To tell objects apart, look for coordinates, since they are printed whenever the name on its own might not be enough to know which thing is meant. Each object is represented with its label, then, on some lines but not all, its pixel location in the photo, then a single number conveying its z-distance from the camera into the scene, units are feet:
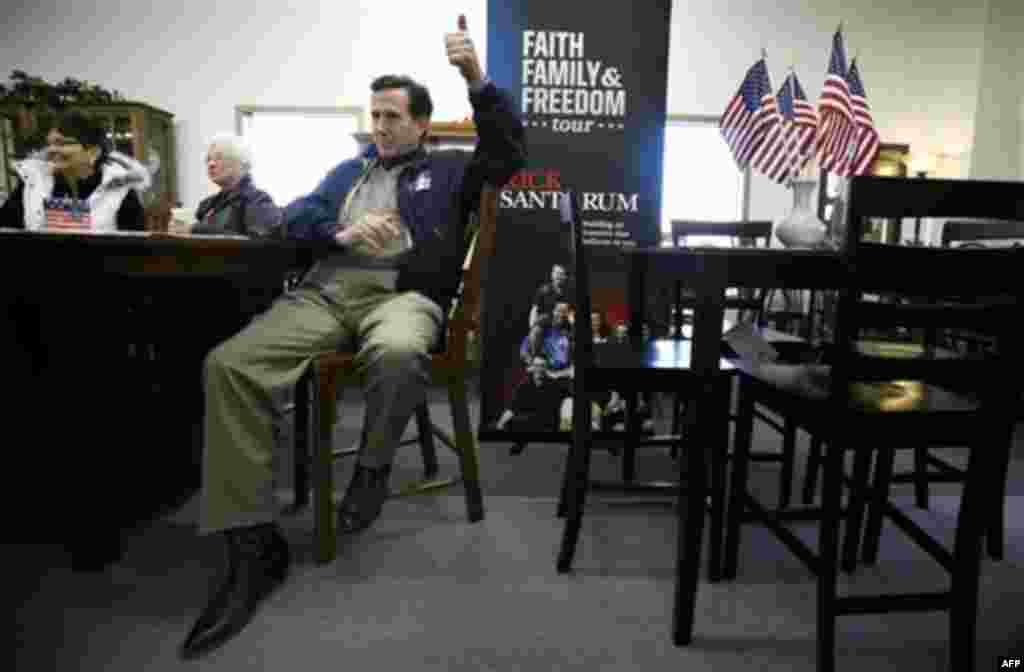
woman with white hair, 8.15
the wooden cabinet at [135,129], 15.25
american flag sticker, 5.34
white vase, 5.63
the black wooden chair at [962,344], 5.74
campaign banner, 7.95
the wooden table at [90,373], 4.92
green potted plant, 15.11
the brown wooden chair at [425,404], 5.23
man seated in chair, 4.58
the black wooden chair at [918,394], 3.48
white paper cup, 7.95
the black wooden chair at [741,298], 6.48
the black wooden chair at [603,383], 4.91
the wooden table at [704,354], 4.29
